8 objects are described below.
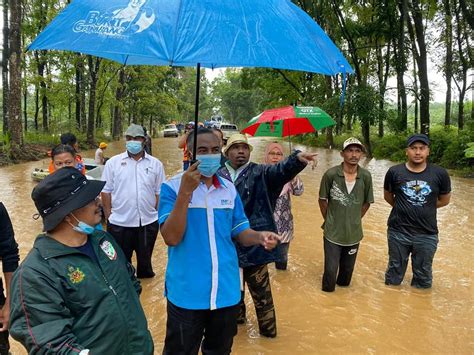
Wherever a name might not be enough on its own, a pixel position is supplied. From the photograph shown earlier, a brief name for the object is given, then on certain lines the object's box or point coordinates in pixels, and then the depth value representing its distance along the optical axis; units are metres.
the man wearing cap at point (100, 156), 9.09
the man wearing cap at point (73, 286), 1.62
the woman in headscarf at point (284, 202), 5.16
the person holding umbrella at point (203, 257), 2.44
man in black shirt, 4.72
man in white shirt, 4.55
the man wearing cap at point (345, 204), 4.68
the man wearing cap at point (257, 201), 3.47
